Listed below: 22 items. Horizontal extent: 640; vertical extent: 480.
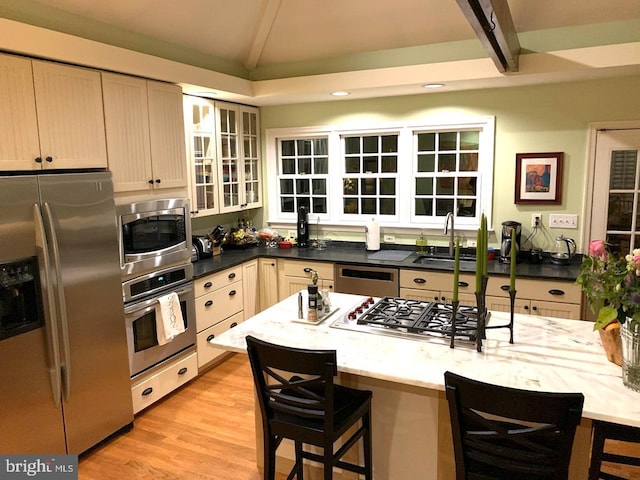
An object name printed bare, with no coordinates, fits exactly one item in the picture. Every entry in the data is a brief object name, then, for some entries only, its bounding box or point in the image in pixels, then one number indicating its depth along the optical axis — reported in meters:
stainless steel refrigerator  2.45
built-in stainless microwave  3.18
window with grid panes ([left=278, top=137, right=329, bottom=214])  5.05
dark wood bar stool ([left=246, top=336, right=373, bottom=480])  1.89
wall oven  3.23
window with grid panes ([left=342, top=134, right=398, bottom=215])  4.73
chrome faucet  4.37
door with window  3.85
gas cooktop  2.29
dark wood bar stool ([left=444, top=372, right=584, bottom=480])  1.52
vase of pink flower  1.69
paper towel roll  4.69
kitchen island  1.84
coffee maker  4.11
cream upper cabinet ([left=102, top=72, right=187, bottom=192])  3.13
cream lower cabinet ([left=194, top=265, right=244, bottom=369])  3.95
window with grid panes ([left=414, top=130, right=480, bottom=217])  4.40
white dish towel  3.42
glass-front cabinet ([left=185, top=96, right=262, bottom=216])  4.21
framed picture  4.07
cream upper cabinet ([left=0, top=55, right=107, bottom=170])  2.52
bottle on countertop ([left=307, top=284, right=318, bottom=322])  2.59
